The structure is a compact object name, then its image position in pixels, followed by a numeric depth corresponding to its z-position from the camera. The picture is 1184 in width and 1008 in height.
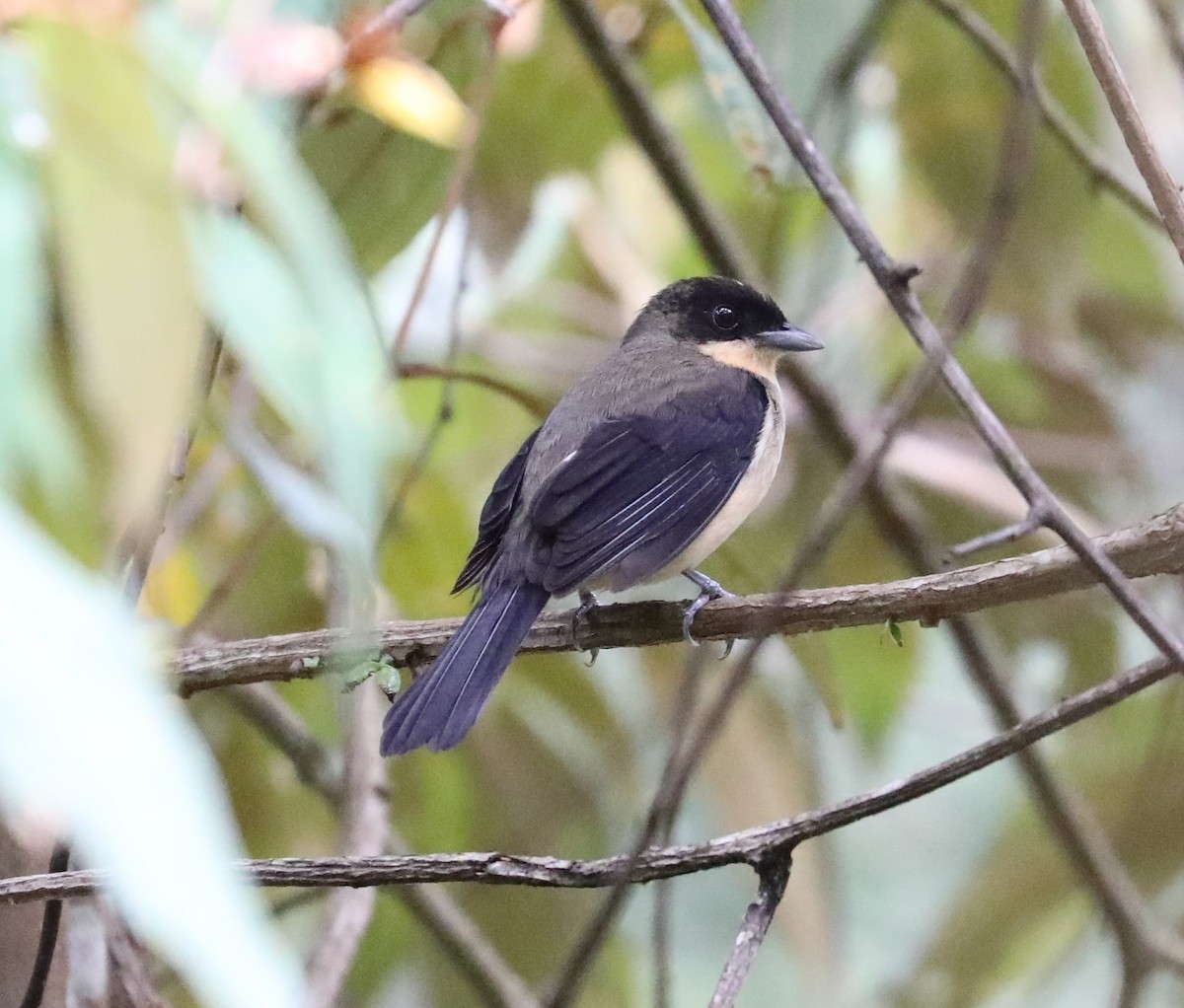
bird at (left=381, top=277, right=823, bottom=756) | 4.43
